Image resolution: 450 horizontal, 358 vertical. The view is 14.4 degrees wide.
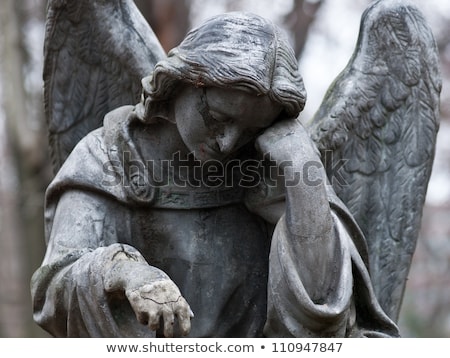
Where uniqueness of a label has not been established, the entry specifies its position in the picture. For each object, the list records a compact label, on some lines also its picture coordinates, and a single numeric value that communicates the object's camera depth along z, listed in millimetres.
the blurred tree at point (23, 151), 14808
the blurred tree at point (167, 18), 14609
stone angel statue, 6074
